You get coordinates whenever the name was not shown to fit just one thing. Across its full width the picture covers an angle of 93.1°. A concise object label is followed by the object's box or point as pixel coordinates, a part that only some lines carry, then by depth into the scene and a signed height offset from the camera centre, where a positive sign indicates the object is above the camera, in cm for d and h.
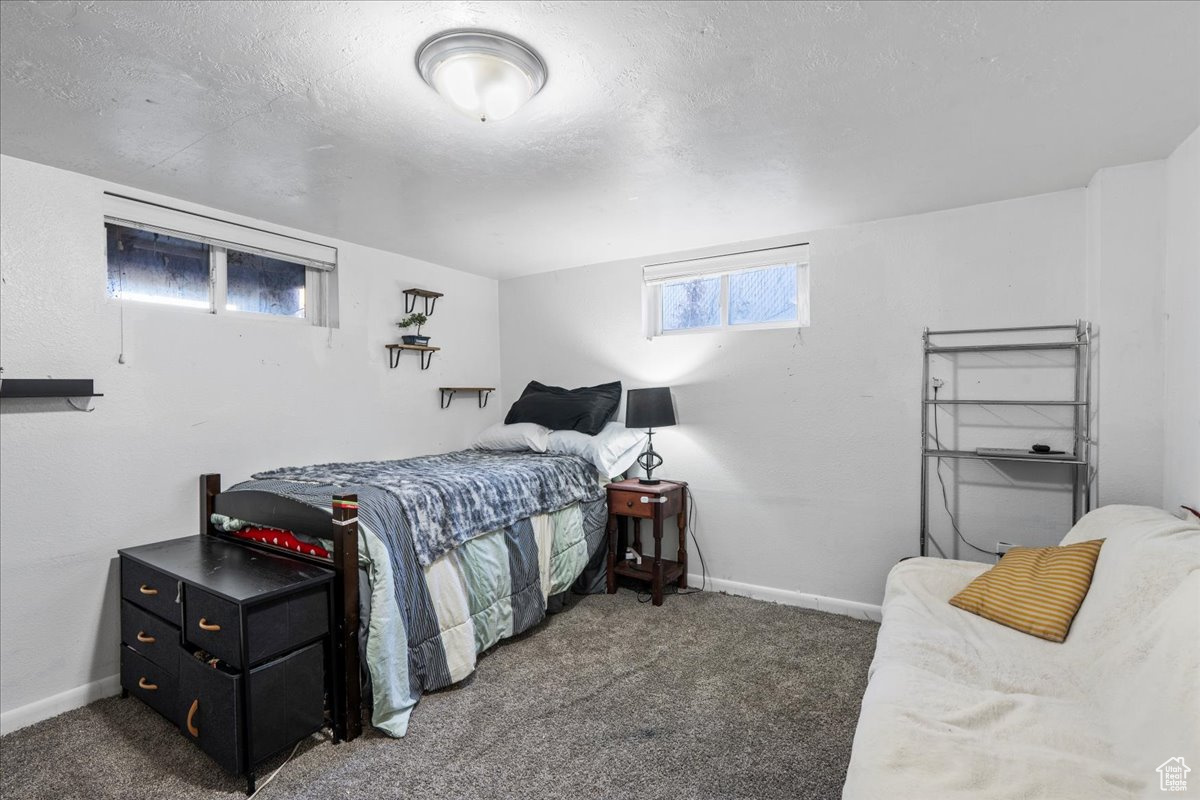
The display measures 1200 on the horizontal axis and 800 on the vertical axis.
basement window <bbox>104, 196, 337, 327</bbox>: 254 +62
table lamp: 337 -13
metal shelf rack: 258 -8
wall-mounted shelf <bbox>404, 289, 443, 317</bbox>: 368 +60
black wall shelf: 212 +0
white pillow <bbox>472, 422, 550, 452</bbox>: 364 -33
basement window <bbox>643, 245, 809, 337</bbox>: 337 +60
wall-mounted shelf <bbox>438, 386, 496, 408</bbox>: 394 -2
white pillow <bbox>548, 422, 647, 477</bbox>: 345 -36
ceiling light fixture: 148 +87
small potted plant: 357 +40
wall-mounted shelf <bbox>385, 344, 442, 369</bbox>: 359 +24
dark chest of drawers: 179 -89
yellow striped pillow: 184 -71
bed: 207 -70
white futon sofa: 116 -80
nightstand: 330 -78
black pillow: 367 -14
